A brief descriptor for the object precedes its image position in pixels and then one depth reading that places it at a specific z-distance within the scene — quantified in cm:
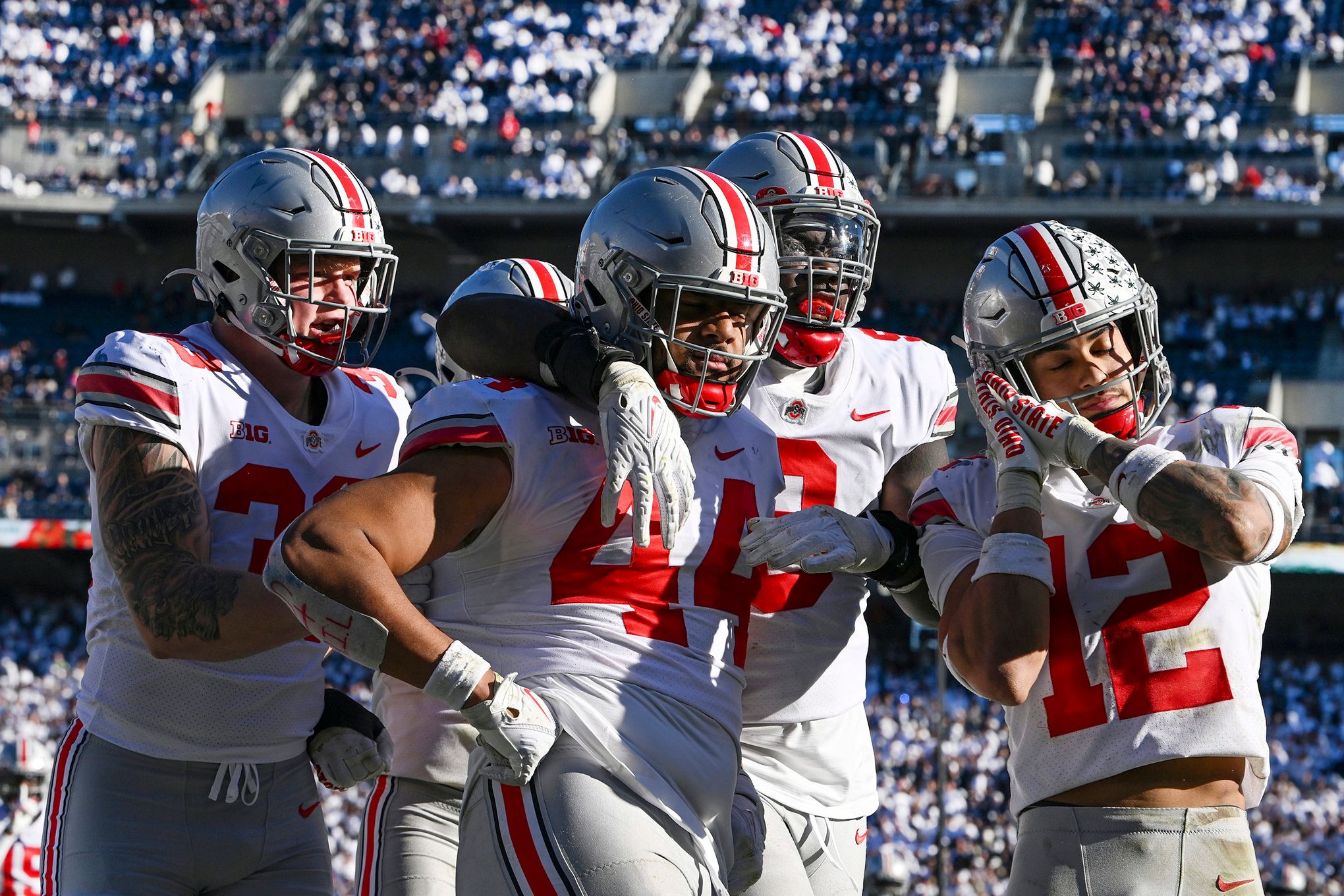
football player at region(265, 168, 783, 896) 555
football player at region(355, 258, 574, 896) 802
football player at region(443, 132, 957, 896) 786
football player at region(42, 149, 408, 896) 712
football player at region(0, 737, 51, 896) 1534
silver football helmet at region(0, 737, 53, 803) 1959
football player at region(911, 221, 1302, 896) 662
